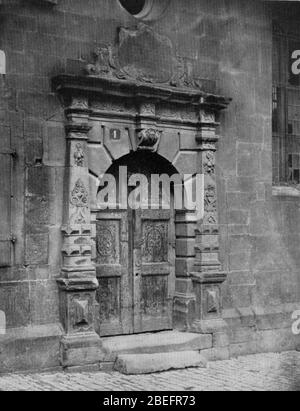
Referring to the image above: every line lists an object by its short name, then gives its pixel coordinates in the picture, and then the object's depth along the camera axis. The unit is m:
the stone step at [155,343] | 7.59
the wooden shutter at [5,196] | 6.97
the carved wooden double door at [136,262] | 7.96
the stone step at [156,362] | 7.26
